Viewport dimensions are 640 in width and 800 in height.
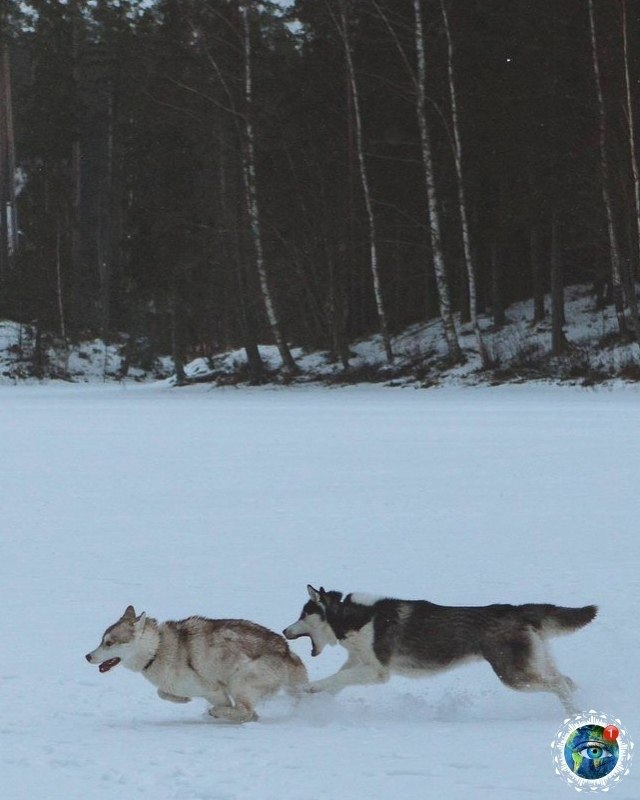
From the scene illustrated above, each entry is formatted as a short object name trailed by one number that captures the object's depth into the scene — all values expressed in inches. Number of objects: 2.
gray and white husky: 456.8
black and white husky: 453.7
